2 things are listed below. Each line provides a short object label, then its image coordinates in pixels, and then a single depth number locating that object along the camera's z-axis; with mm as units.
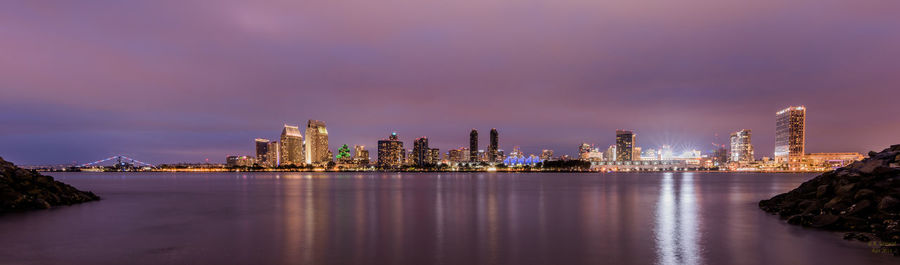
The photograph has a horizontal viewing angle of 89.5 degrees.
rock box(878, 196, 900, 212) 17047
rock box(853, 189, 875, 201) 18953
